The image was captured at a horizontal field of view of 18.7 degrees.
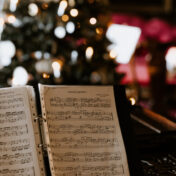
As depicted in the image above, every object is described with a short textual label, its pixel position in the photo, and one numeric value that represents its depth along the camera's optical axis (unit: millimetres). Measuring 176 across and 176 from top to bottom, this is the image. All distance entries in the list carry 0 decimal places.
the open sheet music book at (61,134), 1348
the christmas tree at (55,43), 2651
